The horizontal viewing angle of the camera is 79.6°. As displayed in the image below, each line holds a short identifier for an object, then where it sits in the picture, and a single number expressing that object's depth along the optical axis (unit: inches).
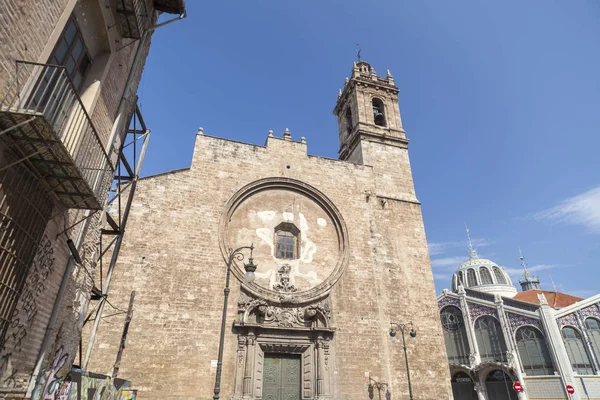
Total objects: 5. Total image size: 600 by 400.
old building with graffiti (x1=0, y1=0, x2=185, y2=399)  168.5
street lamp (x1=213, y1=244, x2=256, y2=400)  301.3
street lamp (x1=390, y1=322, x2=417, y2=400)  560.7
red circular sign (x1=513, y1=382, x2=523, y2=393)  970.0
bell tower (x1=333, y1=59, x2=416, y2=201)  730.2
